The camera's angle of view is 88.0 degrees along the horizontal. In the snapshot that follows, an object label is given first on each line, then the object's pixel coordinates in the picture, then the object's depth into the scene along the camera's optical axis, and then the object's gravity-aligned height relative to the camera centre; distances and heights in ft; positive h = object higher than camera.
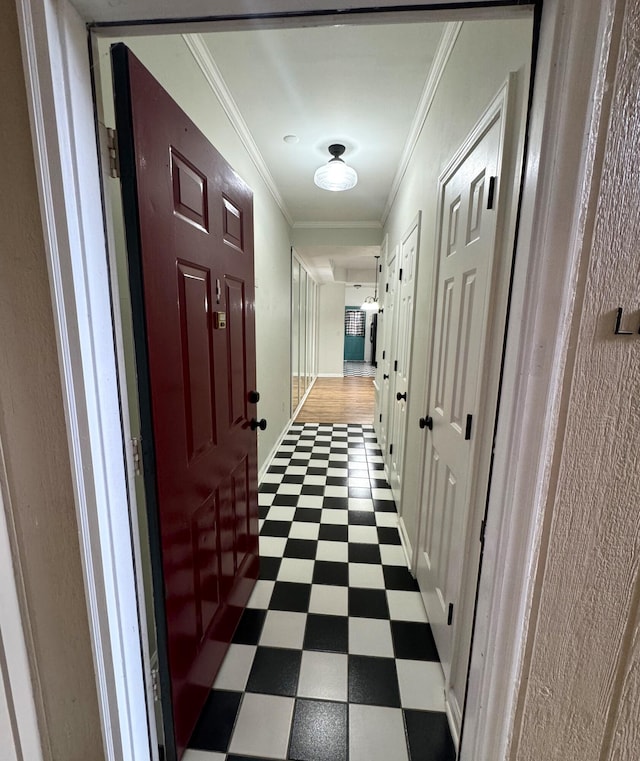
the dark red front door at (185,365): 2.65 -0.43
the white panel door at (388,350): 10.07 -0.75
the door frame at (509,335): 1.85 -0.02
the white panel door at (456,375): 3.39 -0.58
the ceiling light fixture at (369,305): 28.86 +1.90
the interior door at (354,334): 39.50 -0.86
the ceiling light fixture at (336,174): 8.08 +3.72
